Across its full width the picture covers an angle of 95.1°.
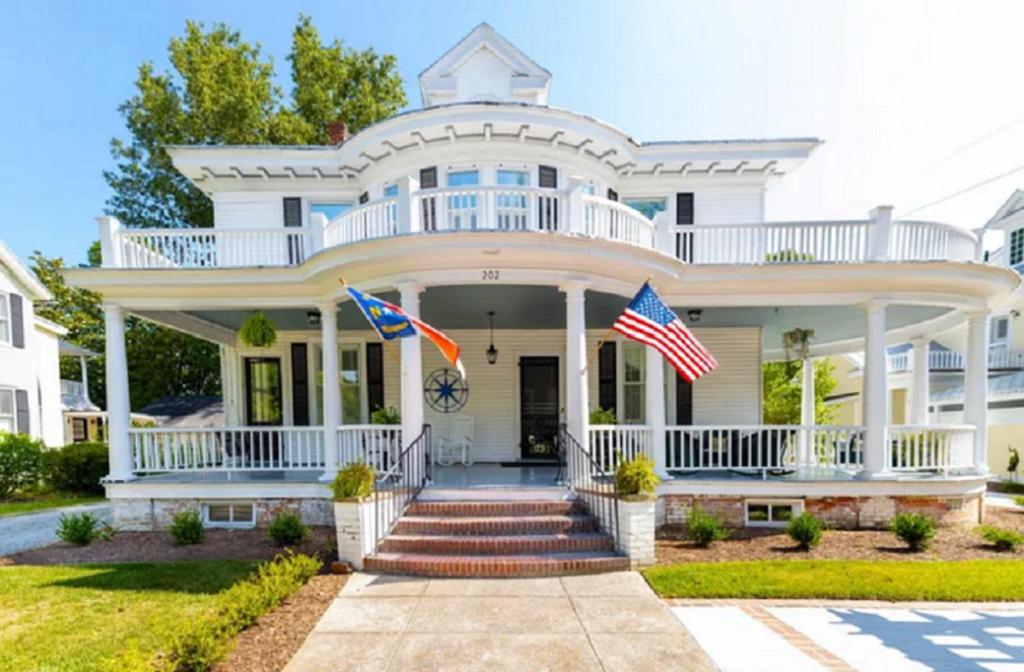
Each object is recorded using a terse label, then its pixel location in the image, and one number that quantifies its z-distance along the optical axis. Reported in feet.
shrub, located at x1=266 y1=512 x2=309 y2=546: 23.00
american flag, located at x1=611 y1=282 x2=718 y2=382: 20.90
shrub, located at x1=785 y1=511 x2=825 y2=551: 22.15
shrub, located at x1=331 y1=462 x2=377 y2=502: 19.95
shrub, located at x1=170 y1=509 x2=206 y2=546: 23.81
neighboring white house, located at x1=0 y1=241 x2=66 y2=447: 52.11
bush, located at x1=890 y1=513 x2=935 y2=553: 21.84
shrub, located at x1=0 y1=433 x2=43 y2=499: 41.93
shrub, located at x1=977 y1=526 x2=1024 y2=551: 21.98
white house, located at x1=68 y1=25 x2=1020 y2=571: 23.99
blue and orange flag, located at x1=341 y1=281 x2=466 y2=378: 20.06
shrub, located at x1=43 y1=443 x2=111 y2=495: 43.55
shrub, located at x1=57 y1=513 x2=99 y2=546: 24.14
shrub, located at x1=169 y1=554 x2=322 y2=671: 12.28
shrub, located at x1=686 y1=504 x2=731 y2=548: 22.43
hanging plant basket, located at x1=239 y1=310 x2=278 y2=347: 28.66
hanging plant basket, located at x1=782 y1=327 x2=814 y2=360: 33.50
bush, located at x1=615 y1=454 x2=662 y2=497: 19.99
